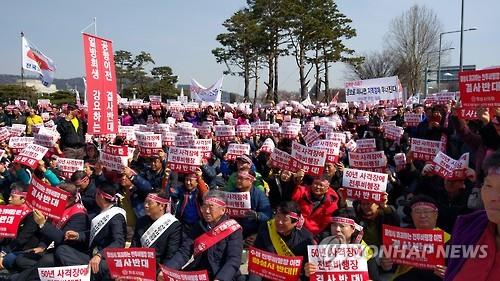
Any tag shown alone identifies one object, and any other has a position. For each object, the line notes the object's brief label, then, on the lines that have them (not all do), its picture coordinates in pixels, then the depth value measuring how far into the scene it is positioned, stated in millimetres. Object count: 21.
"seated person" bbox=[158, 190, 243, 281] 4777
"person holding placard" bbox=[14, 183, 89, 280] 5188
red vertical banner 8977
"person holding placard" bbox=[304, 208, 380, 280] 4133
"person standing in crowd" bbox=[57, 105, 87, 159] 12422
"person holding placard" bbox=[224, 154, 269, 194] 6652
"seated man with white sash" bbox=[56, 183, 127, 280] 5055
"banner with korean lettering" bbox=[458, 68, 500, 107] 6406
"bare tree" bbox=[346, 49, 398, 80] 52169
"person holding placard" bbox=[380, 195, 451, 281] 3980
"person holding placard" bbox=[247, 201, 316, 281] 4609
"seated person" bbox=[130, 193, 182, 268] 5012
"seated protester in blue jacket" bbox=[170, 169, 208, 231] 6109
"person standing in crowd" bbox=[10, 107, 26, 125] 20888
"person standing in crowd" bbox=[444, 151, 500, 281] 1751
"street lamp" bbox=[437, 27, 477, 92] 38281
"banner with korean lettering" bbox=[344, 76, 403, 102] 18812
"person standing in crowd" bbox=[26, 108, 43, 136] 15341
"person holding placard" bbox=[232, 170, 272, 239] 6031
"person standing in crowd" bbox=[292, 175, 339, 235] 5680
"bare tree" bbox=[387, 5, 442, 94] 41750
